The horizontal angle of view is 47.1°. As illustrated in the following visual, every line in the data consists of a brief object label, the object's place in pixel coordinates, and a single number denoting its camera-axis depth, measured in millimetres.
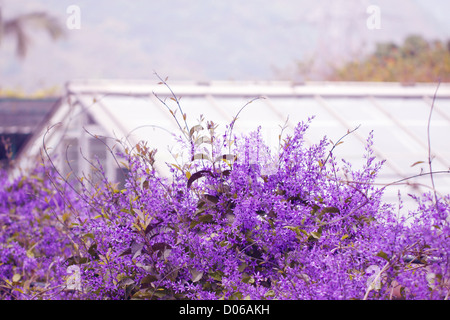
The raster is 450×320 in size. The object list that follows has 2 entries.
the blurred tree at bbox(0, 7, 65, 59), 23984
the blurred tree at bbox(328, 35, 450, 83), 22281
